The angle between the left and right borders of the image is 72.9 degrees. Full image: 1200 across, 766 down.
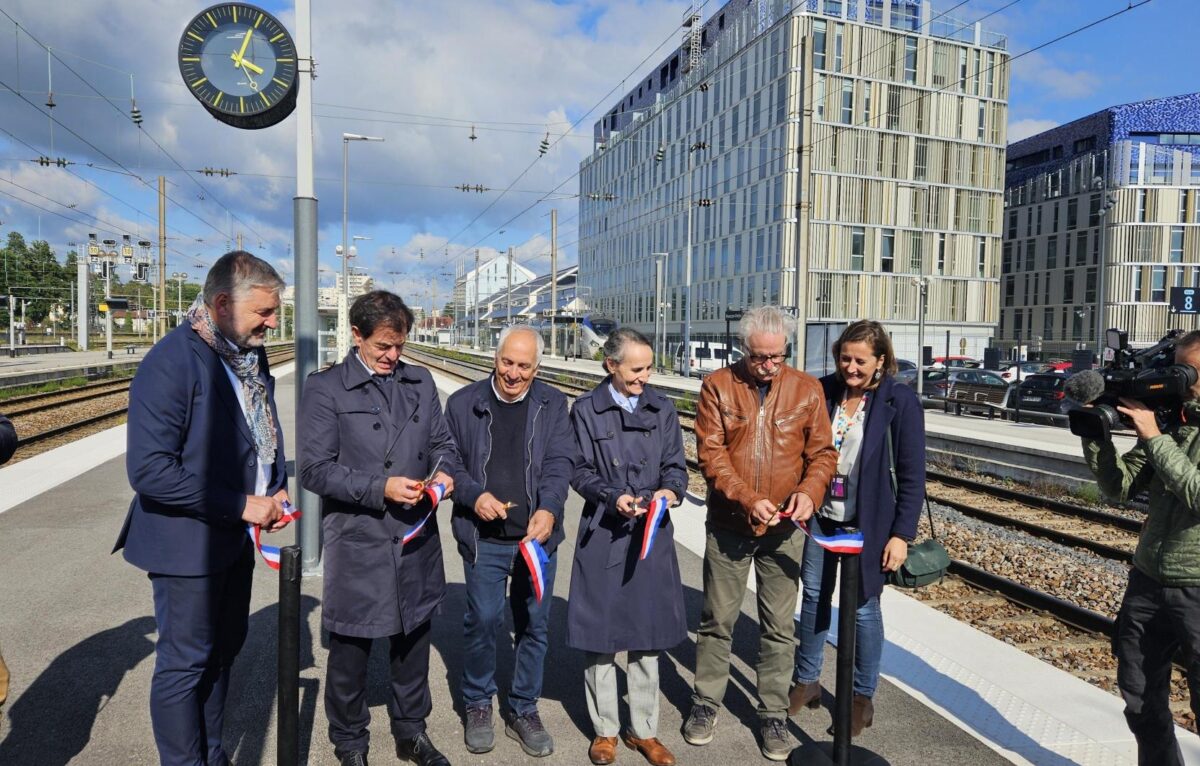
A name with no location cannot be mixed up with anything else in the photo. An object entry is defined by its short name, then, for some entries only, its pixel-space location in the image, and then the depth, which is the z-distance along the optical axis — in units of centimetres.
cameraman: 279
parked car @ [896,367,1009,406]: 2423
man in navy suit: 274
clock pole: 566
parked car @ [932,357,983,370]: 3704
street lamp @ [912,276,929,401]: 2152
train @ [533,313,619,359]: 5425
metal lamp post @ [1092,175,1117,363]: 5397
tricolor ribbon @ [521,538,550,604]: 355
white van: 3772
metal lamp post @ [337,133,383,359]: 1620
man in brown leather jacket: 372
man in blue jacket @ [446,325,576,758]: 367
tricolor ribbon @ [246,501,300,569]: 280
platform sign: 2081
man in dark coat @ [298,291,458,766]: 333
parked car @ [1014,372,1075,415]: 2156
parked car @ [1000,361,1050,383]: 3431
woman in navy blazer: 380
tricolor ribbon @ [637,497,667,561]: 357
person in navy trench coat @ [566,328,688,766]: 359
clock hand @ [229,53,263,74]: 547
